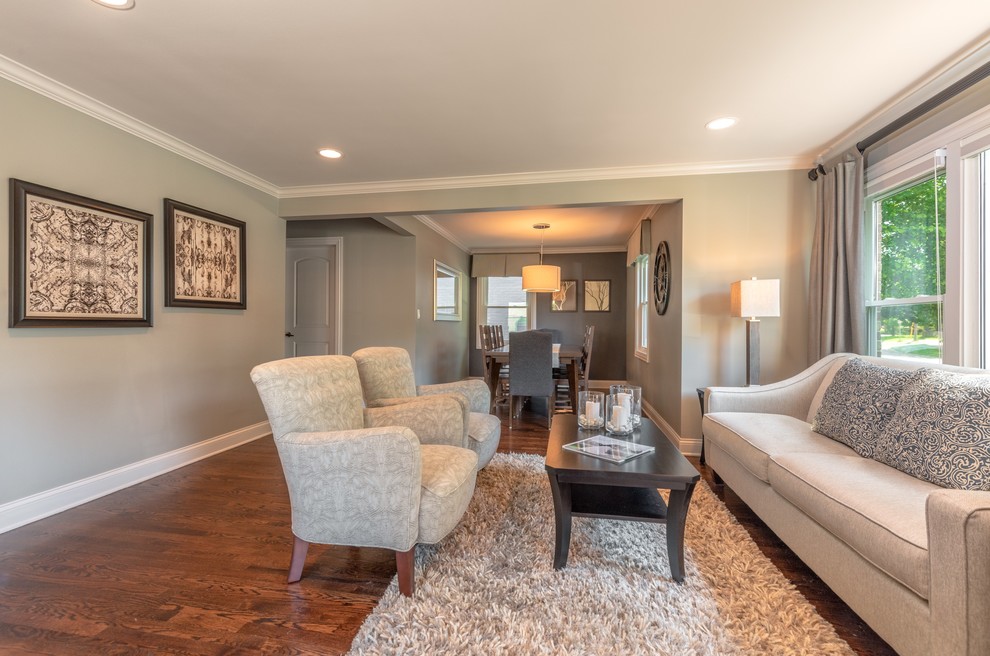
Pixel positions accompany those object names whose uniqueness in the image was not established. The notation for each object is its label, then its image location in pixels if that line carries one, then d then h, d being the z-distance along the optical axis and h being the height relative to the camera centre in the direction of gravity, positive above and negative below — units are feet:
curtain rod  6.39 +3.72
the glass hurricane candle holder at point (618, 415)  7.10 -1.41
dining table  15.44 -1.22
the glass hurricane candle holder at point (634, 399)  7.20 -1.17
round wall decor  13.14 +1.59
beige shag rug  4.45 -3.19
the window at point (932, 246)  6.83 +1.48
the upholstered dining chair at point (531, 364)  13.96 -1.12
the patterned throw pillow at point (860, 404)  6.10 -1.14
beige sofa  3.30 -1.97
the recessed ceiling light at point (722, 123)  8.71 +4.22
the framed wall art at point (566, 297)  23.72 +1.77
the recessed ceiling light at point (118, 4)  5.61 +4.27
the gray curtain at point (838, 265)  9.06 +1.40
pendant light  17.53 +2.10
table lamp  9.63 +0.51
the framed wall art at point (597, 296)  23.47 +1.81
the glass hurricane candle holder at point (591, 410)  7.42 -1.40
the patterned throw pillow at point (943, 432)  4.69 -1.22
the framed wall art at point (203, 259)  9.98 +1.80
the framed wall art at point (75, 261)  7.27 +1.32
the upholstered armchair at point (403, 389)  8.21 -1.23
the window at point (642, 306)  17.26 +0.97
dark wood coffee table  5.37 -2.11
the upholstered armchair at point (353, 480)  5.12 -1.85
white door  17.83 +1.40
